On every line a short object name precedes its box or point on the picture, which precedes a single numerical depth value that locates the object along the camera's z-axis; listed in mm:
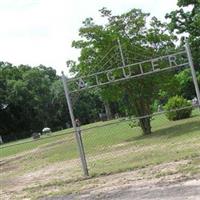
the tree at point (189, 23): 35938
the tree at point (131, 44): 26953
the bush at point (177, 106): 35559
